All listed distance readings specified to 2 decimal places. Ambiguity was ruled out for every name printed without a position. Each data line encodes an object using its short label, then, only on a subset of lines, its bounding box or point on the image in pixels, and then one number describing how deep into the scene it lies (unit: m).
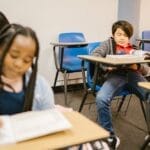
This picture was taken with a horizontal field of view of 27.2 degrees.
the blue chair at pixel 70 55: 3.52
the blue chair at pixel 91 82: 2.62
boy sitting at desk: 2.39
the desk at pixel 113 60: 2.25
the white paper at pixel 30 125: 0.96
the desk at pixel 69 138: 0.94
